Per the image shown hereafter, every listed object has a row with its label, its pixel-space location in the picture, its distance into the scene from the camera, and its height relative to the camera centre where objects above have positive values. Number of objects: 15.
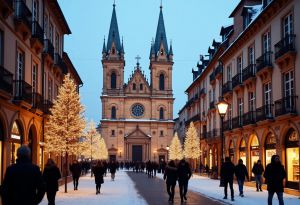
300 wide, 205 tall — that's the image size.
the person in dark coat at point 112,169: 43.78 -1.70
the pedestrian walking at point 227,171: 23.62 -1.06
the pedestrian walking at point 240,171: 25.98 -1.16
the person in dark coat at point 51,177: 17.17 -0.93
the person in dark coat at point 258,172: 28.81 -1.32
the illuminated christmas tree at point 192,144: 59.50 +0.43
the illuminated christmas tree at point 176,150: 73.11 -0.24
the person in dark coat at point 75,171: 28.68 -1.23
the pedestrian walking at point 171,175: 22.14 -1.14
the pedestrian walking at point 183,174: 22.20 -1.09
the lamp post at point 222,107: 25.50 +2.00
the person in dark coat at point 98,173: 26.89 -1.29
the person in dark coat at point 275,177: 16.61 -0.93
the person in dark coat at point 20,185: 8.16 -0.56
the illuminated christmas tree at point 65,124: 29.28 +1.40
